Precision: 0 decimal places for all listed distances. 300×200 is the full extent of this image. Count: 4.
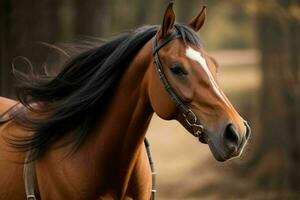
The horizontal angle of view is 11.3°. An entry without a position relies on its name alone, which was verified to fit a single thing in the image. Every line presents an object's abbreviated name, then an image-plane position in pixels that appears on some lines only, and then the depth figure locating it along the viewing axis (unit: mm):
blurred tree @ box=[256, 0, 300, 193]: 26672
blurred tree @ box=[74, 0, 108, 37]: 20422
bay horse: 8758
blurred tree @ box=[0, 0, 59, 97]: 19797
